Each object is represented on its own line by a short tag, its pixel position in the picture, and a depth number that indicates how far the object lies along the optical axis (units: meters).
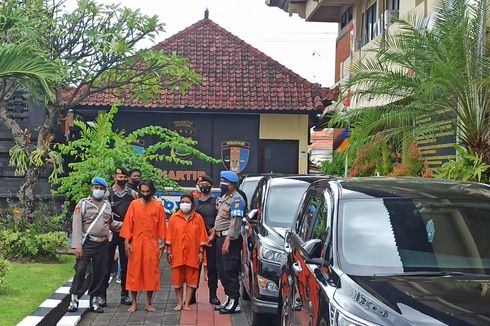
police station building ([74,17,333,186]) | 21.88
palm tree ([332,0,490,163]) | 9.45
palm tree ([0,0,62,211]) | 9.10
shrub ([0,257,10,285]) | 8.86
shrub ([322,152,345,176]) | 18.56
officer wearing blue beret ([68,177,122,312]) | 9.29
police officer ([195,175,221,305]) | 10.21
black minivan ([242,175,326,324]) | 8.28
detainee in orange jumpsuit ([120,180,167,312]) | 9.52
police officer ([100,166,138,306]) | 10.32
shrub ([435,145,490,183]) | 9.27
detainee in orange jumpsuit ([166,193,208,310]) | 9.66
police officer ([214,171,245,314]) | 9.55
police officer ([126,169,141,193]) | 11.18
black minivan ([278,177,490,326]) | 4.18
